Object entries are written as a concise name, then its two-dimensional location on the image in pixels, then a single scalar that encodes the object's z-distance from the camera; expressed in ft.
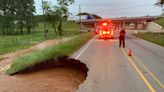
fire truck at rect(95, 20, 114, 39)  59.38
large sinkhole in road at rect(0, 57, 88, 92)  15.16
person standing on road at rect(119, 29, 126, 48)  38.39
